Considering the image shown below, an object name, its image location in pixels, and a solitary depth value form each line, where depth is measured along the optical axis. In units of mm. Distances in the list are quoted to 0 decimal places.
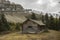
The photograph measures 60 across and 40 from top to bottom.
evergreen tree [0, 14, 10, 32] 21241
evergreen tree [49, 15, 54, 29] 27405
